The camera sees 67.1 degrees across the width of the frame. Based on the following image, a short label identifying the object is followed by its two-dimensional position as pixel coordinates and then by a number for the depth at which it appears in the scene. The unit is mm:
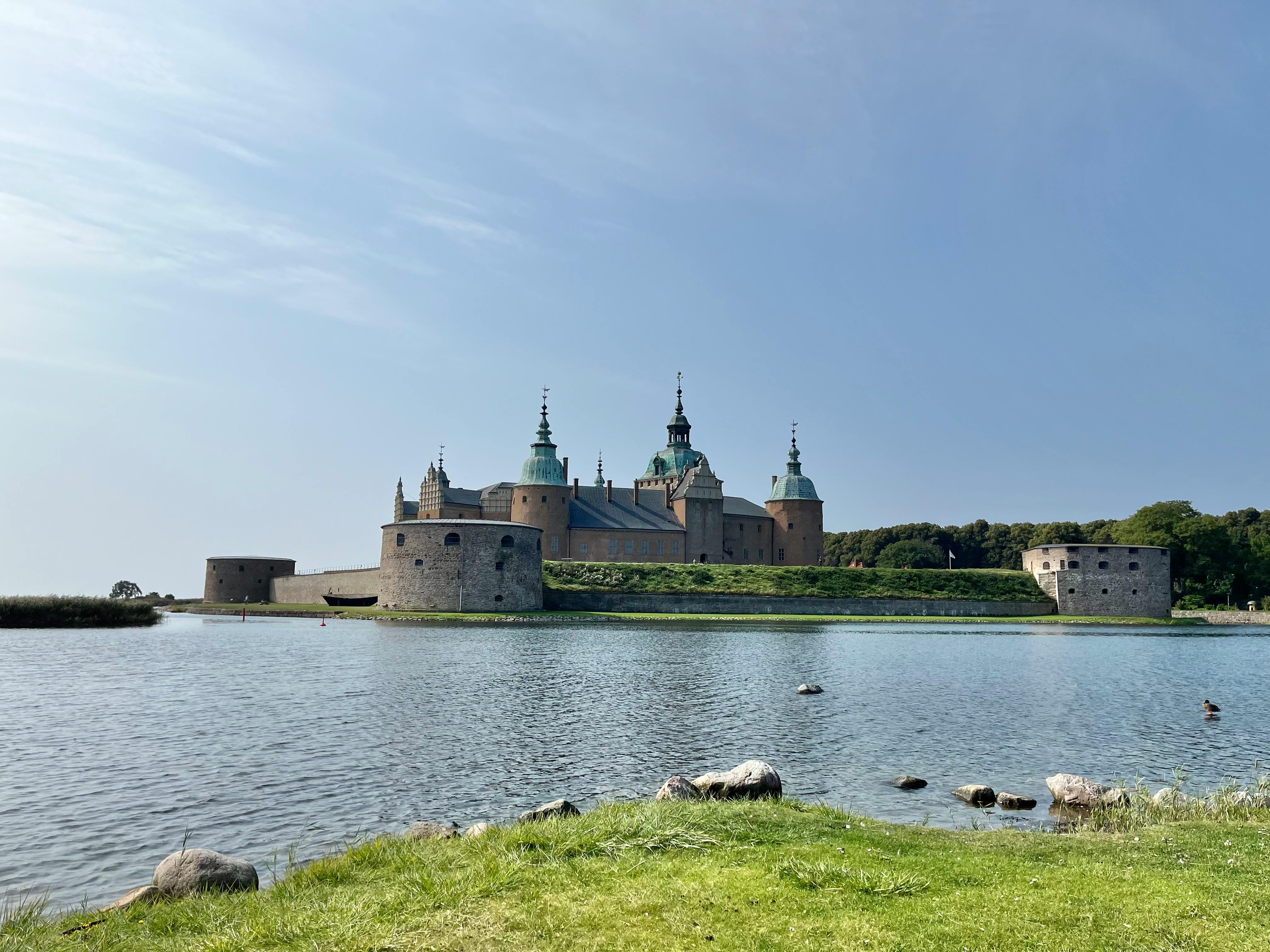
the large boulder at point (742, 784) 10414
